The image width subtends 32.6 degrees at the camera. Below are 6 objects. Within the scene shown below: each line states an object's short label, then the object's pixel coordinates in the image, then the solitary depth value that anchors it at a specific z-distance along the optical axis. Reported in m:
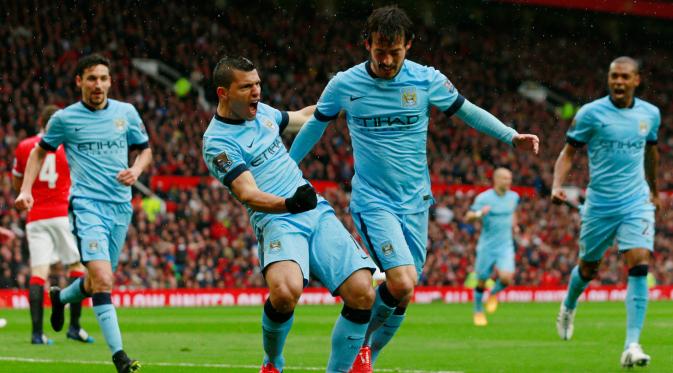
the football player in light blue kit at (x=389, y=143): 7.97
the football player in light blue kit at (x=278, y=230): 7.13
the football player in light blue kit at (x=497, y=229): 18.41
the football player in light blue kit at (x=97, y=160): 9.45
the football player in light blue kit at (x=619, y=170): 10.16
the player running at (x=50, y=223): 12.66
